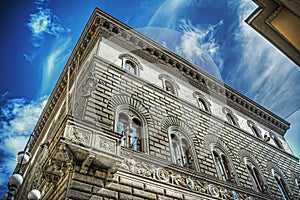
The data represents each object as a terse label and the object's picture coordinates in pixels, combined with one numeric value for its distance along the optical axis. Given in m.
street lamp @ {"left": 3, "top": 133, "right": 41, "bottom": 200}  5.07
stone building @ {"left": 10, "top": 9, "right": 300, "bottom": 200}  5.48
